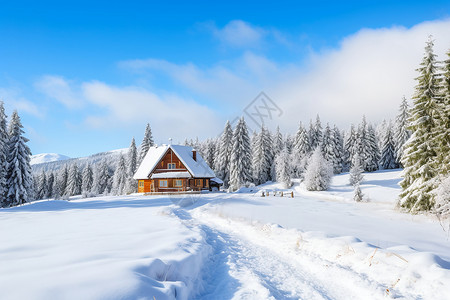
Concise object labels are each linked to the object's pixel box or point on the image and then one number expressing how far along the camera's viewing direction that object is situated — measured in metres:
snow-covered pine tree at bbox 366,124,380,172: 62.09
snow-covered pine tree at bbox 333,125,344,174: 63.10
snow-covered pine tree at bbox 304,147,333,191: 41.31
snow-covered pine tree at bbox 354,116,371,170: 61.97
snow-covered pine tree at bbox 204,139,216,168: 69.50
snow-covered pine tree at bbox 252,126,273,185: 60.03
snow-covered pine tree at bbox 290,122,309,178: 62.70
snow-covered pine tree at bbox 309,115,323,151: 66.75
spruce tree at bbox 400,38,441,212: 18.23
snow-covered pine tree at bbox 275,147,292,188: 51.09
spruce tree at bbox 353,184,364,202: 27.75
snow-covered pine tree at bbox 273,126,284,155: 69.51
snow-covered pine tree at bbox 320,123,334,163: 61.59
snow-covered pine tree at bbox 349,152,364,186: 43.19
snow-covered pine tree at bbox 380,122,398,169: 61.34
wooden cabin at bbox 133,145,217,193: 39.58
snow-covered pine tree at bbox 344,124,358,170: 65.64
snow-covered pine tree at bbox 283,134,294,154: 76.02
